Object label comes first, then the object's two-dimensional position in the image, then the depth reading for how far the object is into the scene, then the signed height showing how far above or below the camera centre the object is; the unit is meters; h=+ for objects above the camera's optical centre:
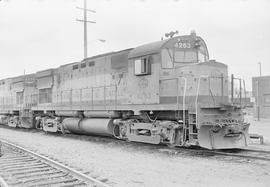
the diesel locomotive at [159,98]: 9.20 +0.18
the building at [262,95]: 35.59 +0.88
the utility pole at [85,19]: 26.02 +6.93
